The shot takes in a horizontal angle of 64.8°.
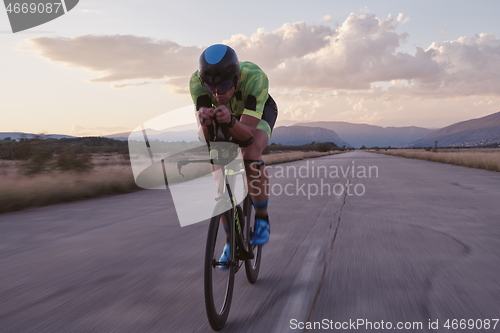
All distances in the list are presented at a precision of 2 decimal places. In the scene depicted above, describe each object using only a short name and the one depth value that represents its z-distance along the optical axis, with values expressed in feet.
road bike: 8.21
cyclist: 8.50
